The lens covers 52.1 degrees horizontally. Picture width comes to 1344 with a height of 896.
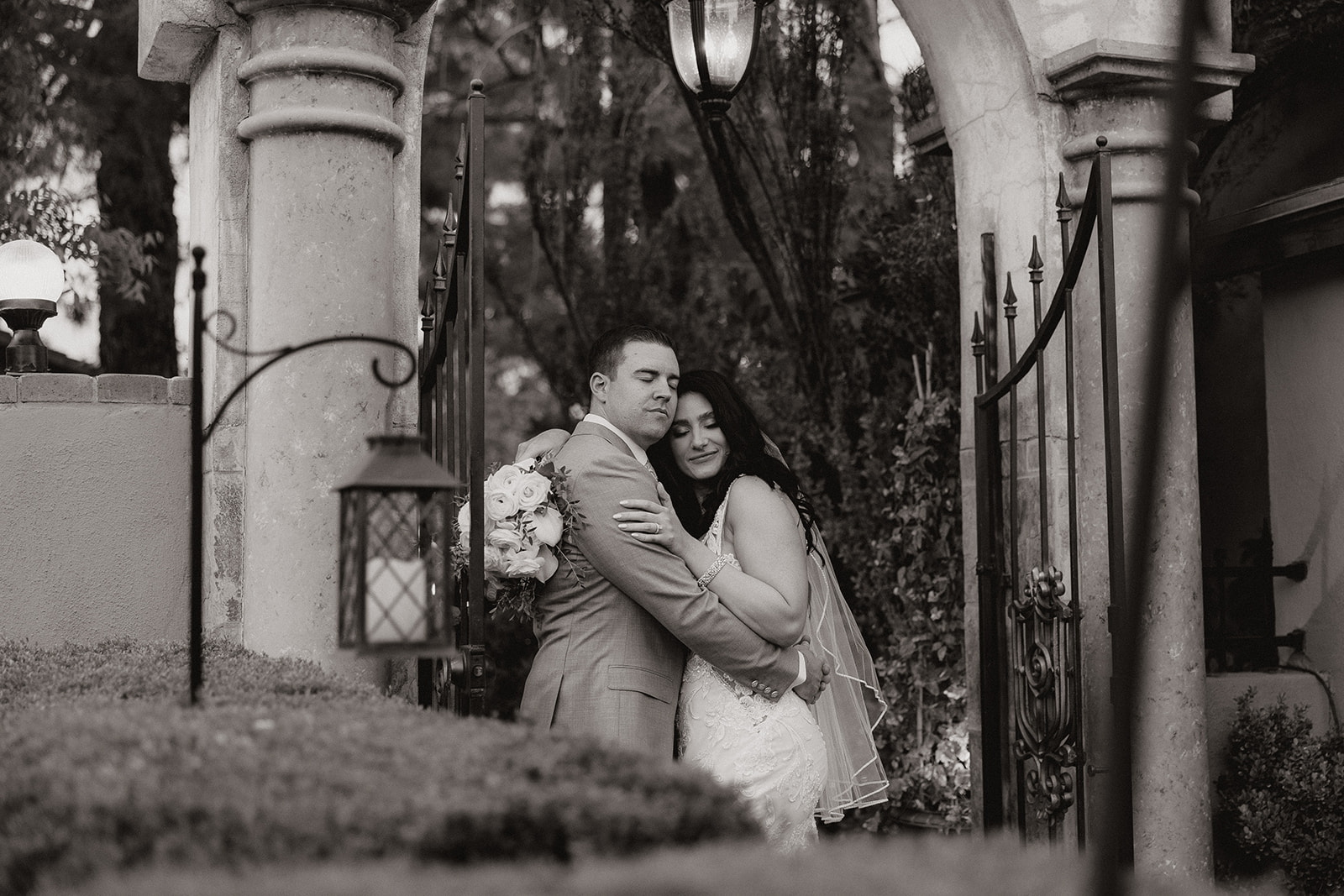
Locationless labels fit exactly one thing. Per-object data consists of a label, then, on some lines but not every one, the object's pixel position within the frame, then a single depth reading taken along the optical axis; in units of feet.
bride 14.75
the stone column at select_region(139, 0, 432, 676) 13.79
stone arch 16.10
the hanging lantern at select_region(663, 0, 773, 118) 15.83
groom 14.11
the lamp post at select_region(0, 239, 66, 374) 16.42
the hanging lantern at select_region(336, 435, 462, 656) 8.01
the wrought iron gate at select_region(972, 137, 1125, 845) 14.64
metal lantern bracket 8.72
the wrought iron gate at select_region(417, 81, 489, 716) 12.59
